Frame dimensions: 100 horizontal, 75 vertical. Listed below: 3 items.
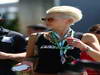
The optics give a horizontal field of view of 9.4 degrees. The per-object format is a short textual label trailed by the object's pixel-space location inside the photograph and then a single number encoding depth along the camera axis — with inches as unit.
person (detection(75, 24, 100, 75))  207.3
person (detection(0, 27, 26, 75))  238.3
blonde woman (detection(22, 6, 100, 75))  206.4
